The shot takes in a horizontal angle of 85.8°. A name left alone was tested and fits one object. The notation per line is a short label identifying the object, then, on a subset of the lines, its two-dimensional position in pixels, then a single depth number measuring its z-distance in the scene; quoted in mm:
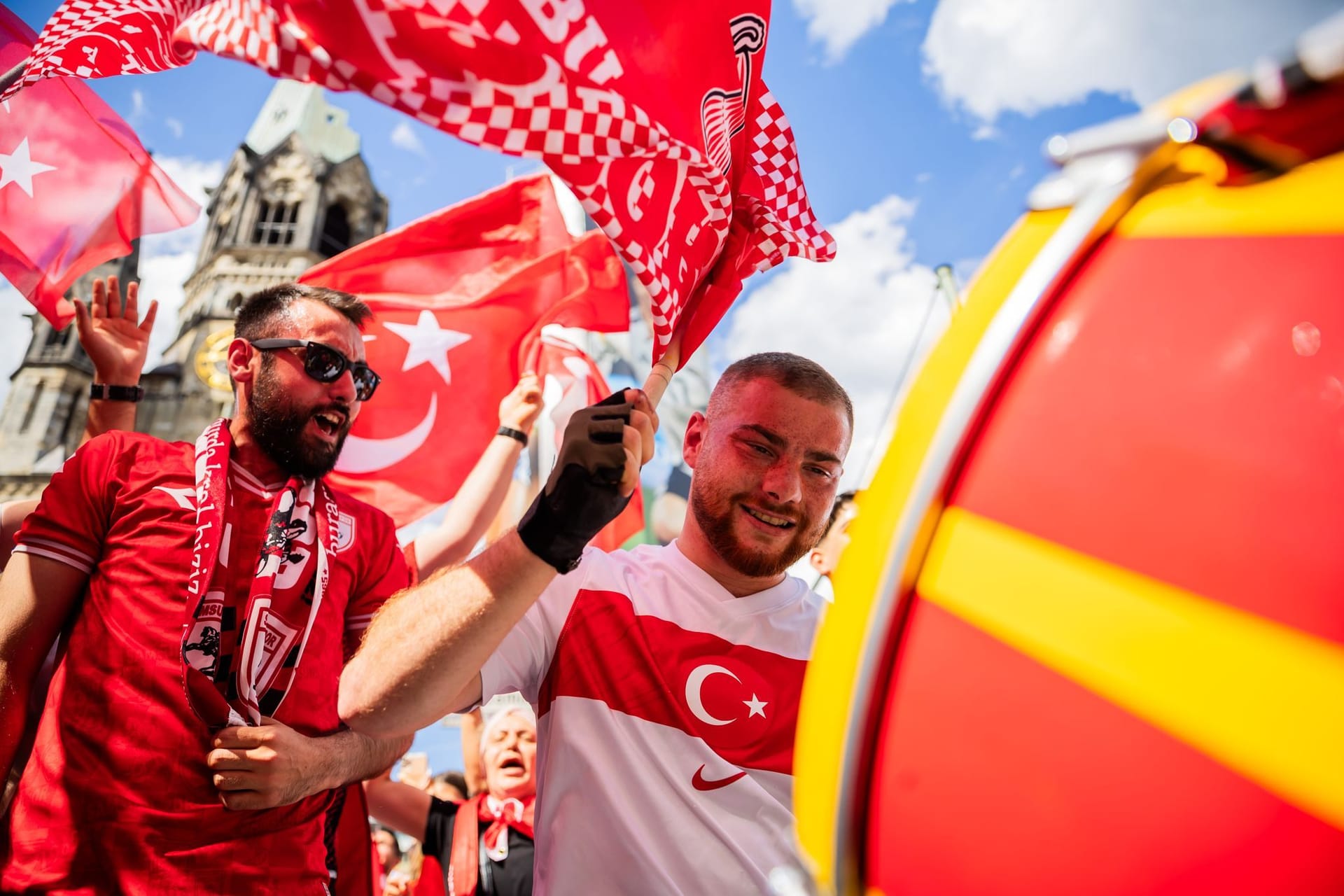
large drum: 486
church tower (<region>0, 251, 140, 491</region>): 26094
